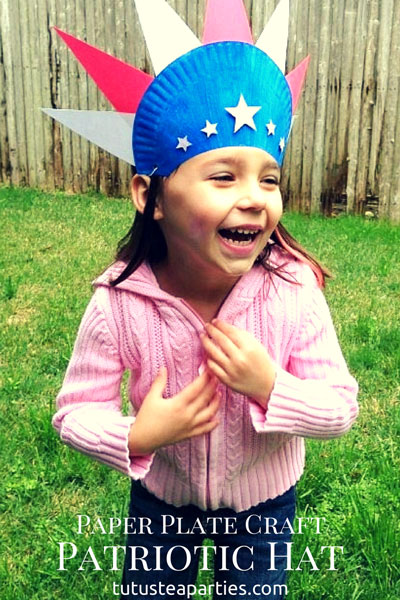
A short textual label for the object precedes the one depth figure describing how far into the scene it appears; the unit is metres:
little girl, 1.53
